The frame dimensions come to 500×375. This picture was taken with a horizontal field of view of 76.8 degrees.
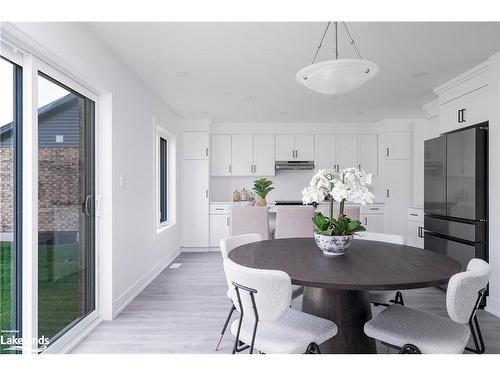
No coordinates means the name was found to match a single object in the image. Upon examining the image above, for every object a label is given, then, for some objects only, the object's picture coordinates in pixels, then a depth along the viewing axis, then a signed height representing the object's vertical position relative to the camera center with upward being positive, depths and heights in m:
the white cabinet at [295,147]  6.06 +0.71
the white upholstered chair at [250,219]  4.03 -0.46
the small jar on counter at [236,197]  6.00 -0.25
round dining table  1.48 -0.46
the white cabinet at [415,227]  4.44 -0.64
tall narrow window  5.18 +0.05
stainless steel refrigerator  3.05 -0.11
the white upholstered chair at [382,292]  2.20 -0.77
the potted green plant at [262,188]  4.47 -0.06
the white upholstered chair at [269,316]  1.44 -0.63
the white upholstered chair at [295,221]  3.91 -0.46
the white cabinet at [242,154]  6.06 +0.57
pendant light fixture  1.88 +0.69
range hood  5.97 +0.36
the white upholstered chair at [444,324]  1.43 -0.74
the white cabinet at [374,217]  5.78 -0.61
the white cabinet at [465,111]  3.13 +0.79
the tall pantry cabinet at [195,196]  5.75 -0.22
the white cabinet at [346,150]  6.07 +0.65
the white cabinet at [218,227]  5.79 -0.79
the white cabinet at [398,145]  5.77 +0.70
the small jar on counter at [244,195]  6.07 -0.22
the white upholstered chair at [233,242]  2.30 -0.47
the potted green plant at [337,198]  2.00 -0.09
